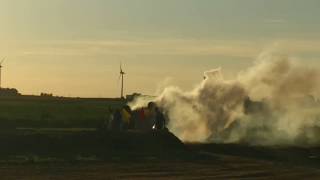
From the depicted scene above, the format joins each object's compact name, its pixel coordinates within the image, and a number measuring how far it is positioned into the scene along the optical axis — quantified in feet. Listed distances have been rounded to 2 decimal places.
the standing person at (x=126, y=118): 182.86
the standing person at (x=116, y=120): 182.16
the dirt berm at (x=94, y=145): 141.18
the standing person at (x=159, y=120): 179.93
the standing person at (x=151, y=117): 184.14
